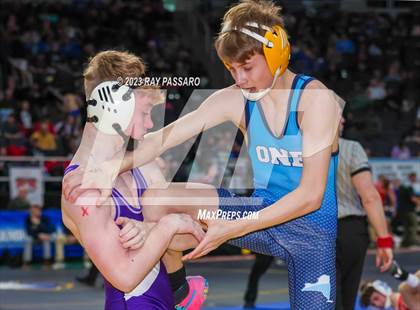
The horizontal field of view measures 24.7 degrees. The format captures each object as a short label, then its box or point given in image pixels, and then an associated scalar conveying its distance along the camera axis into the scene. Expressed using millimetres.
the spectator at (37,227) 13281
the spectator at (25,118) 15117
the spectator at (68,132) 14438
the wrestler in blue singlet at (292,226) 4352
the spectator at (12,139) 14414
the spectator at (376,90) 18578
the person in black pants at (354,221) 6363
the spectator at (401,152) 17122
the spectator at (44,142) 14438
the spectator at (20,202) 13648
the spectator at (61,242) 13523
